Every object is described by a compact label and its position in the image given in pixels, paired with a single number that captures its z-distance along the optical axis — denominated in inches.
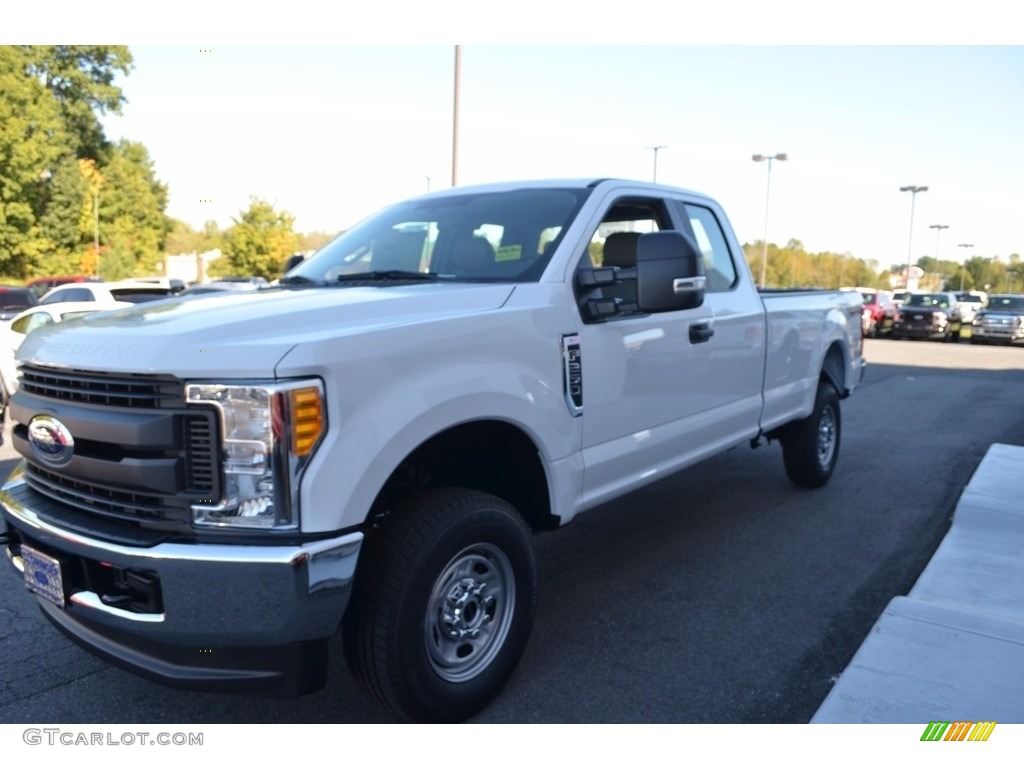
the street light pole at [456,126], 555.8
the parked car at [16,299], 474.8
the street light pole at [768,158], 1617.9
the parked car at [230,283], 781.3
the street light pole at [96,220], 1903.5
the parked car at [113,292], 539.6
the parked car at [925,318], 1063.0
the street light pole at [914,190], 2207.7
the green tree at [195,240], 3732.8
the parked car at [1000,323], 1008.9
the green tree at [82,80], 1852.9
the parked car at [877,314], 1118.4
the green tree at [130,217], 2097.7
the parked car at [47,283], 1182.6
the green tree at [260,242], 1962.4
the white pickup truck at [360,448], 95.0
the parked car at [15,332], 353.4
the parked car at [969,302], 1330.0
